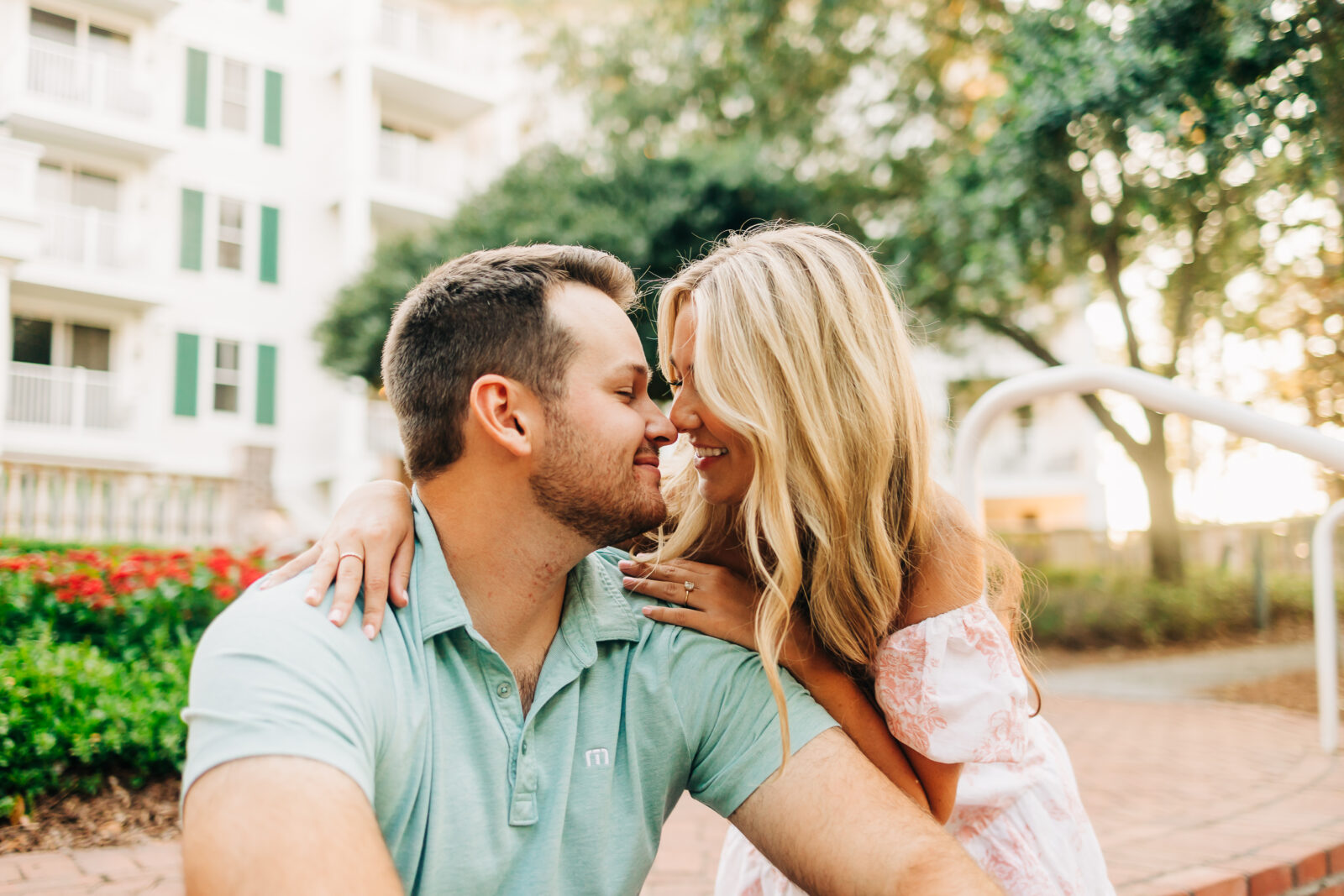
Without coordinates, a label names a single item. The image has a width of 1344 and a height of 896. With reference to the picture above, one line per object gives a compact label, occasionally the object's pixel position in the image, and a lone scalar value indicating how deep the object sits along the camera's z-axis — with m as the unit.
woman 1.95
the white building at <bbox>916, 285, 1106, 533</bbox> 29.86
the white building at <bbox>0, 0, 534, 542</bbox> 14.08
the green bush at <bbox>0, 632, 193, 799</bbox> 3.48
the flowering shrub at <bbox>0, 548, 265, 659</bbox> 4.30
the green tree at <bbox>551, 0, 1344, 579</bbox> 7.50
